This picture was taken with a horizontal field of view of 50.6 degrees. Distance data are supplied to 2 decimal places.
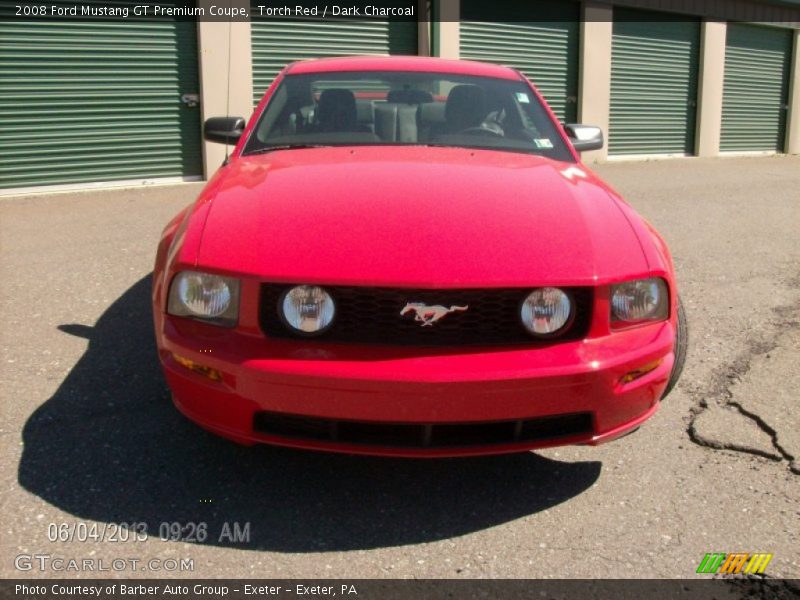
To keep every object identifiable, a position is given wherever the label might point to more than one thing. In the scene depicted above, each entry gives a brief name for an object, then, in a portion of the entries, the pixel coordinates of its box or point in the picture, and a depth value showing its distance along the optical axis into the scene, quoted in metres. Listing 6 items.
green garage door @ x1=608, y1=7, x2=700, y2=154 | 15.69
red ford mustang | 2.55
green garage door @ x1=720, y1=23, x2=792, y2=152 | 17.84
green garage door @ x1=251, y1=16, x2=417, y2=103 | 11.36
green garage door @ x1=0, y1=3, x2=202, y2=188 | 9.62
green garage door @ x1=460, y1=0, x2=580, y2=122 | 13.38
